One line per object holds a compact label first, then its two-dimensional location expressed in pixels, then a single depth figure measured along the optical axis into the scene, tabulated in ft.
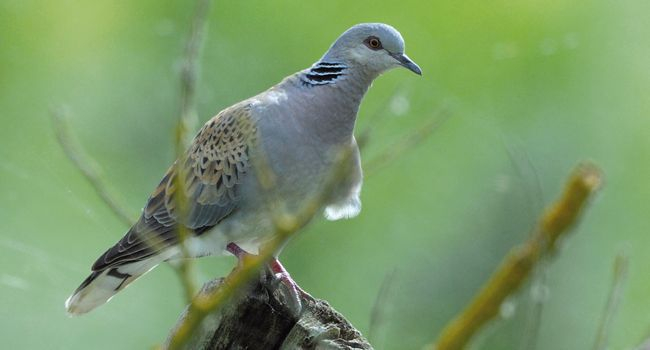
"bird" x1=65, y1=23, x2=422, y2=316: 17.23
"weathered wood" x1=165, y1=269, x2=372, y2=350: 16.43
